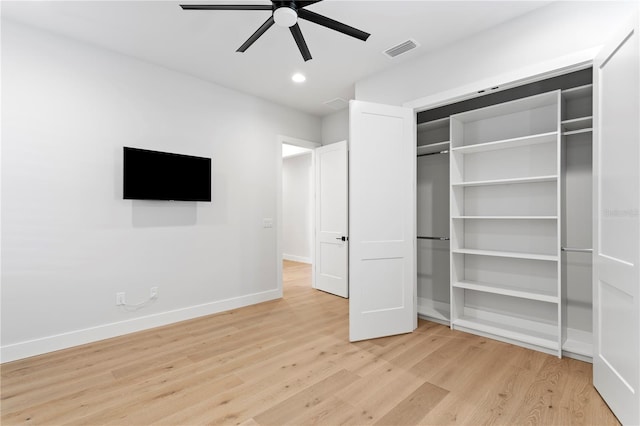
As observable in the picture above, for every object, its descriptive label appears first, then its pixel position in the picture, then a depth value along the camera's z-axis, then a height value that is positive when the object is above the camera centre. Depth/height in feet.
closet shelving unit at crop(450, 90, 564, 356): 9.48 -0.22
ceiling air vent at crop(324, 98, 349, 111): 14.82 +5.59
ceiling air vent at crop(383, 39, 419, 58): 9.86 +5.59
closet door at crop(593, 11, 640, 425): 5.44 -0.21
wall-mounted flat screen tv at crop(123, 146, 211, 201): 10.48 +1.41
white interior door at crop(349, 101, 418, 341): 9.85 -0.21
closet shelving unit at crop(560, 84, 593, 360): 9.05 -0.04
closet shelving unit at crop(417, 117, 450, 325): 12.28 -0.16
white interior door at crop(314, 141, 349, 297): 15.06 -0.27
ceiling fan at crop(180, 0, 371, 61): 6.52 +4.38
